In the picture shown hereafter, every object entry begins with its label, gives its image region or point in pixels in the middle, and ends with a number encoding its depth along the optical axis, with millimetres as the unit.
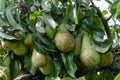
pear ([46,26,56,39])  1415
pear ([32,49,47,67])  1401
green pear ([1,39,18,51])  1459
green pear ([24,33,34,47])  1462
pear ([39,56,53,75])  1436
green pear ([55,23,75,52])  1374
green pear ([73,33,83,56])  1419
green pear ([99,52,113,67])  1406
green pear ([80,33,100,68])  1354
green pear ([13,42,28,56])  1485
